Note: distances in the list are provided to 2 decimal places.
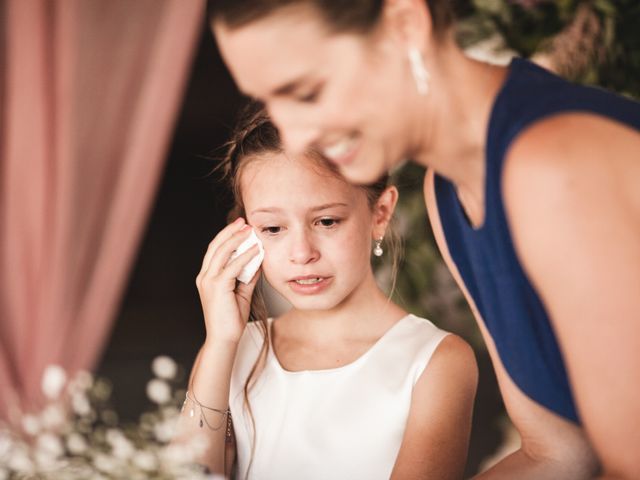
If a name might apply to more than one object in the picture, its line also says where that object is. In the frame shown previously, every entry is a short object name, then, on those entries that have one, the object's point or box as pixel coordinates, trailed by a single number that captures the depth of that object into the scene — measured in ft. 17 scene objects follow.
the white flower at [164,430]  3.69
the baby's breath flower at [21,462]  3.48
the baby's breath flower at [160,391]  3.72
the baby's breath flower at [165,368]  3.81
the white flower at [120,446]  3.48
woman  2.63
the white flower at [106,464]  3.44
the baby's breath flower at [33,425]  3.92
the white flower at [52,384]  4.13
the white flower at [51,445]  3.55
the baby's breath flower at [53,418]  3.85
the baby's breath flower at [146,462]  3.39
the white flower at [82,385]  4.56
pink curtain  8.98
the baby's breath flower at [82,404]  3.77
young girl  4.29
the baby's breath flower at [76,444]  3.58
